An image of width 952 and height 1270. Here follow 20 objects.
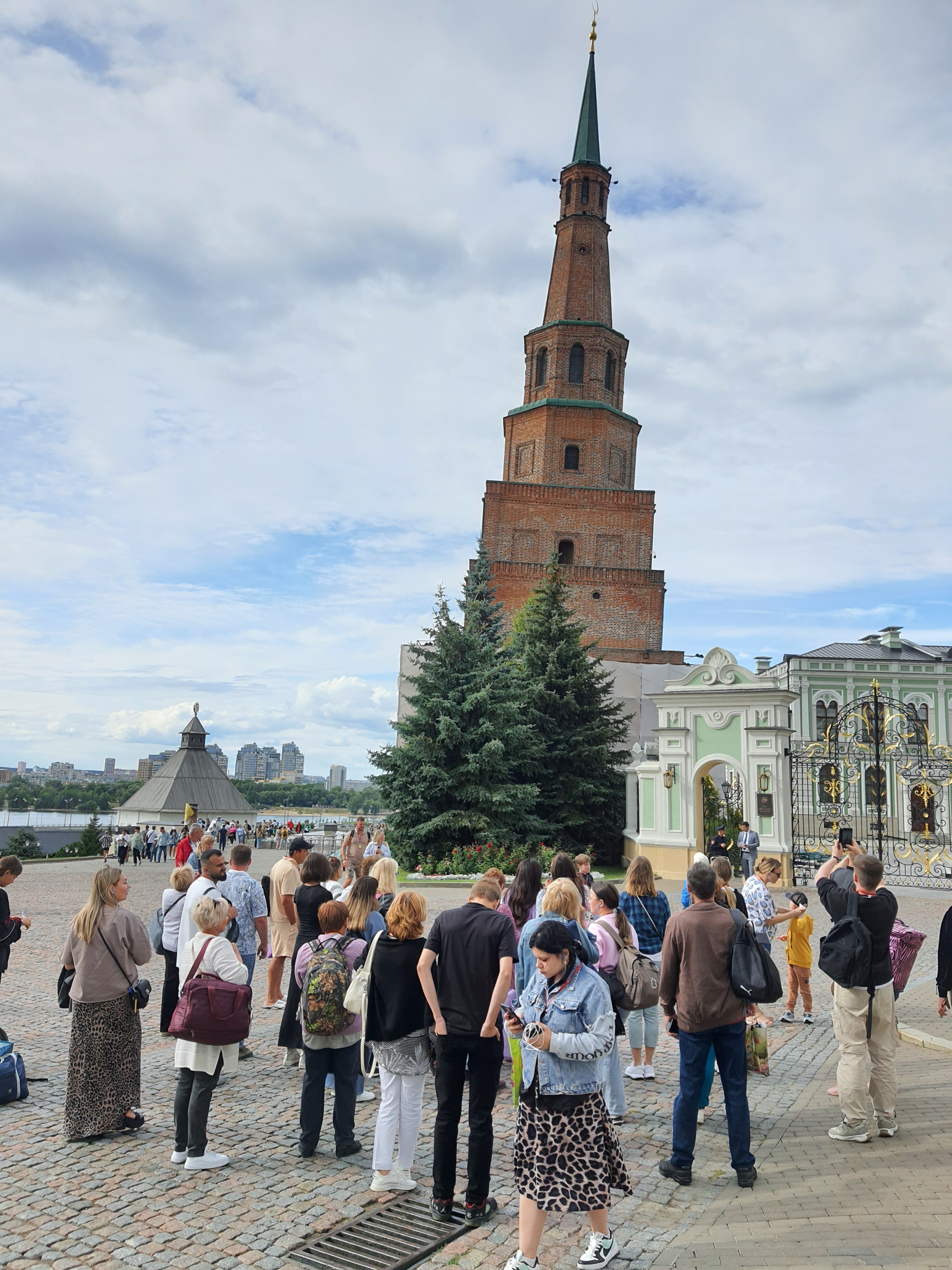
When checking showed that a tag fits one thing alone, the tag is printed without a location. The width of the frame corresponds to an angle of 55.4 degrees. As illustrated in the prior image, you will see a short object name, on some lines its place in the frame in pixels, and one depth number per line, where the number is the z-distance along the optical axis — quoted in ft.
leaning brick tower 143.02
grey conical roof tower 147.74
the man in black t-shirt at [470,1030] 16.08
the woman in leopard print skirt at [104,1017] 19.25
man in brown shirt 17.46
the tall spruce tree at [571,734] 89.61
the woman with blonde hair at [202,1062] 17.85
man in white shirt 24.70
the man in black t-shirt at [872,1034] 19.56
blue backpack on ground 21.54
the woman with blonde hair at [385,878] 25.68
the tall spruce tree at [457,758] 80.07
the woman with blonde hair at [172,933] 25.81
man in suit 67.62
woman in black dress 23.36
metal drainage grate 14.60
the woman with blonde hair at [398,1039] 17.12
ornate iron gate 72.79
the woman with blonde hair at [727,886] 23.62
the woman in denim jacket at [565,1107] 13.92
